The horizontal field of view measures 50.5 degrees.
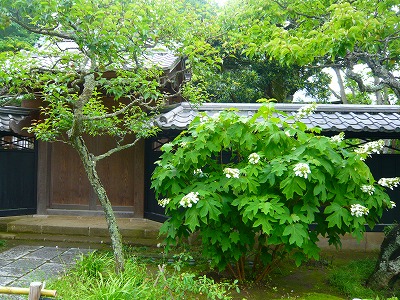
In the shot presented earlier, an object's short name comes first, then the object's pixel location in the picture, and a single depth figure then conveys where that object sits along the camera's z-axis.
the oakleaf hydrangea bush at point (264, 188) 6.12
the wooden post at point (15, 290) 4.41
